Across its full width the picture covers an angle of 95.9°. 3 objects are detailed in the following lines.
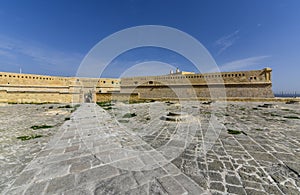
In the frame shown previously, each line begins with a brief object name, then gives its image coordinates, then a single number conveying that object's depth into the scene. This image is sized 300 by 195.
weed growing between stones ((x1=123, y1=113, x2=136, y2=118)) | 7.14
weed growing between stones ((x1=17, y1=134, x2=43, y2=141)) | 3.53
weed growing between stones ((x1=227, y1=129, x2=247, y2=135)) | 3.91
